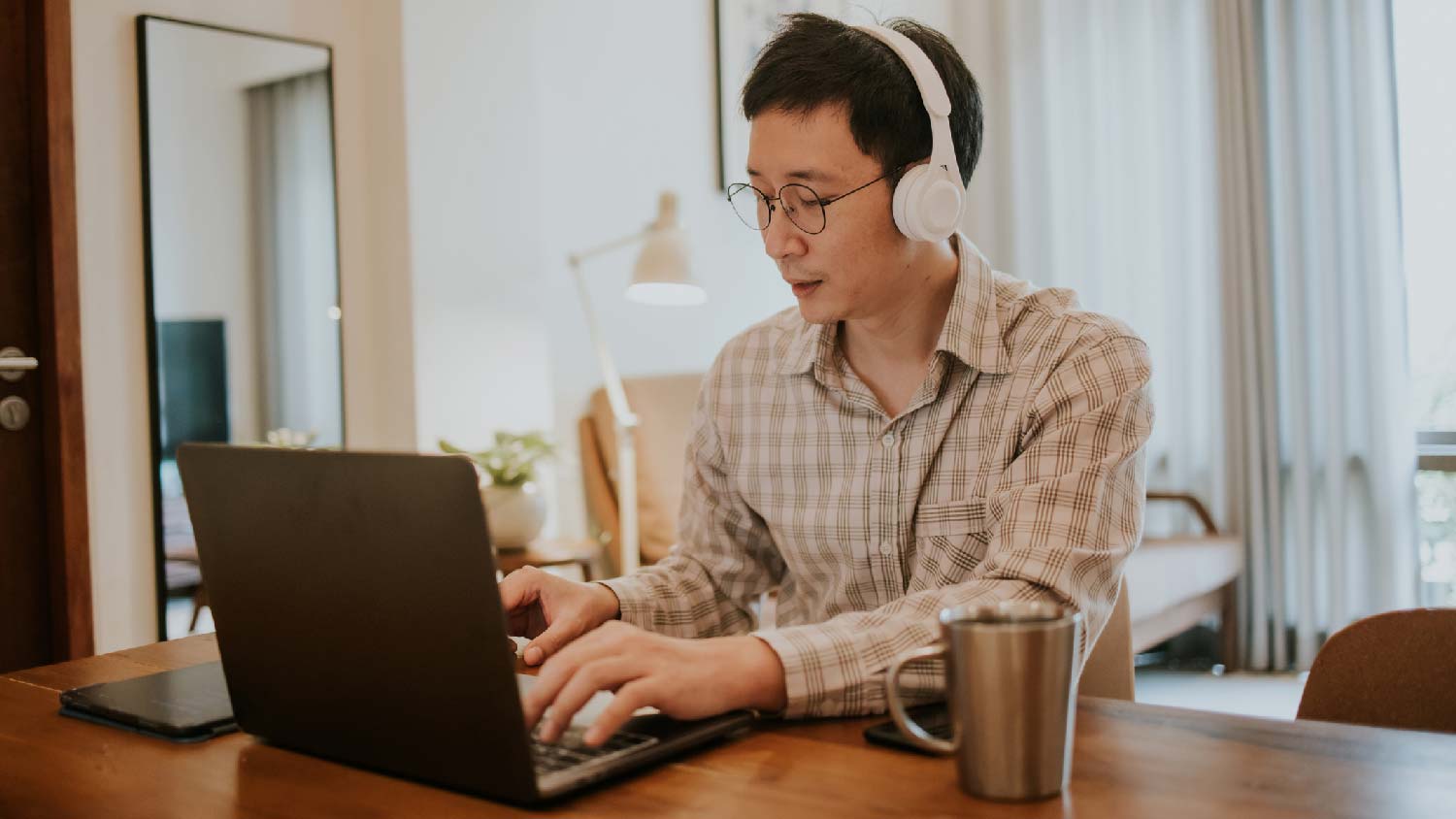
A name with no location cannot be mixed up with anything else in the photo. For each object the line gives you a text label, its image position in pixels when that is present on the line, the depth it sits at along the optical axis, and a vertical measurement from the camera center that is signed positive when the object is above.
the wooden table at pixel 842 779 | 0.75 -0.24
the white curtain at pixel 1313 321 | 3.61 +0.17
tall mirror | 2.64 +0.36
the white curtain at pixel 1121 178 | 3.93 +0.68
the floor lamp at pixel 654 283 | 2.72 +0.26
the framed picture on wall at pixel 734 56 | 3.83 +1.05
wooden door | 2.47 +0.16
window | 3.61 +0.36
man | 1.16 -0.03
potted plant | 2.88 -0.19
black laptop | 0.76 -0.14
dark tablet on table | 0.98 -0.23
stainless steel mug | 0.74 -0.18
